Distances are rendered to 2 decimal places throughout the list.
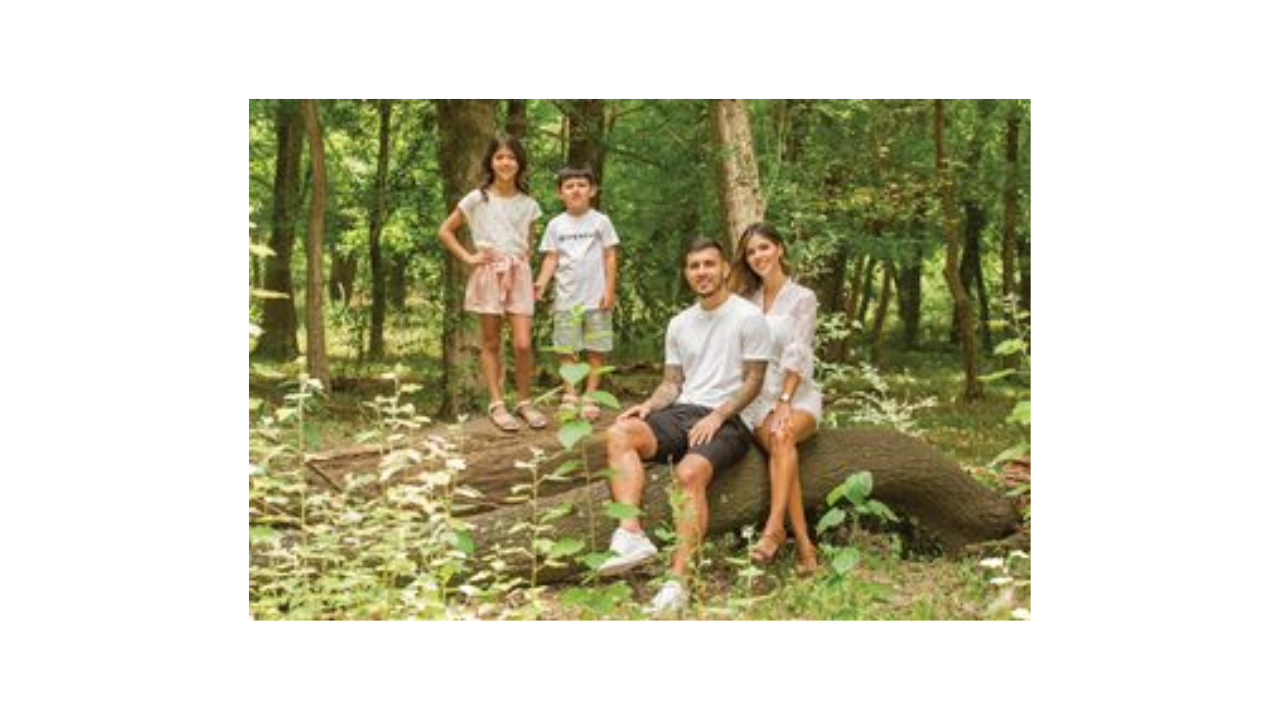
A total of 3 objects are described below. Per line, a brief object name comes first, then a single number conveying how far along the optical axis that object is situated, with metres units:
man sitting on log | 7.51
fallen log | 7.84
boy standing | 8.91
